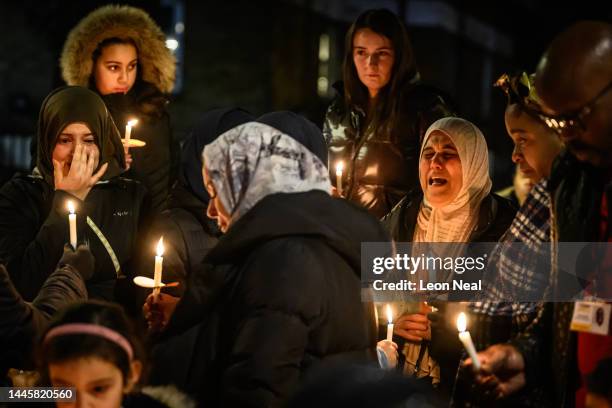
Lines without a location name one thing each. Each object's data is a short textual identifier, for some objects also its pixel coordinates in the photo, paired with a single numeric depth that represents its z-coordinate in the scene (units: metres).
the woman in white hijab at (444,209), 9.41
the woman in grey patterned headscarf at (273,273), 6.16
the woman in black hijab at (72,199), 9.08
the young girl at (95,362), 6.29
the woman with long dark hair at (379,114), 11.26
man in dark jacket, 6.40
